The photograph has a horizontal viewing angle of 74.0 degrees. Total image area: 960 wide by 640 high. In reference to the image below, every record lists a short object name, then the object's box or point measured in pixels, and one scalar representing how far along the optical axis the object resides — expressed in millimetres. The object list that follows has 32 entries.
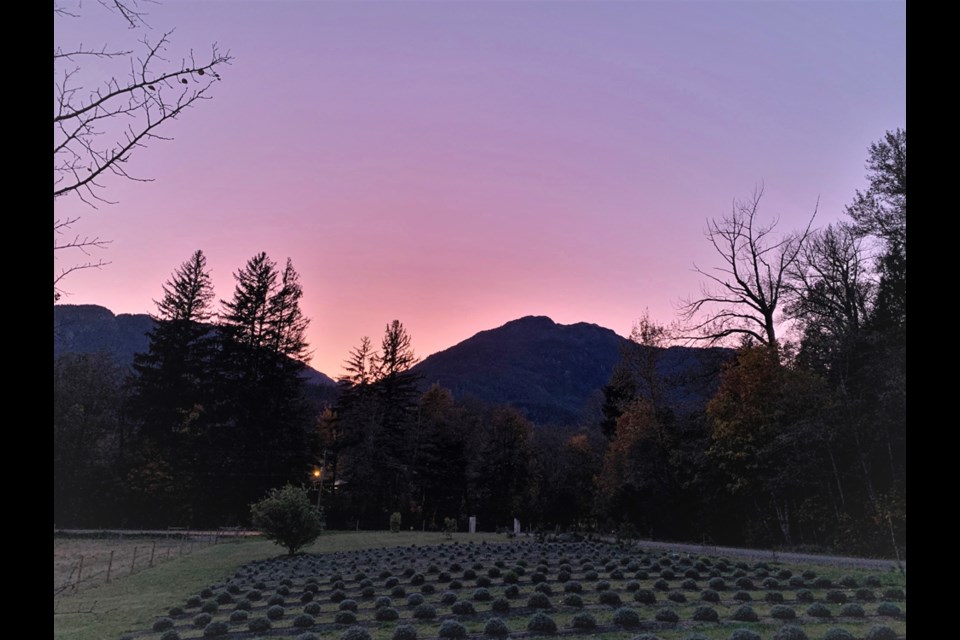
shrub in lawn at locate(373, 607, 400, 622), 12398
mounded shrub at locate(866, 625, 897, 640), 8430
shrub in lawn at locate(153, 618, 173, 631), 12734
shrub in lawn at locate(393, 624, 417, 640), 10352
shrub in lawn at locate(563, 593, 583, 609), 13088
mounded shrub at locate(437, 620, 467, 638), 10469
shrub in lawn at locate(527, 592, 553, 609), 13031
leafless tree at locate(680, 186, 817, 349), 31656
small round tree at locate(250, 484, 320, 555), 27938
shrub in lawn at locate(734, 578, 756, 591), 14633
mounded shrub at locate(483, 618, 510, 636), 10648
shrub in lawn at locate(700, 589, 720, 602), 13096
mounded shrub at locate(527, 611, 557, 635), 10727
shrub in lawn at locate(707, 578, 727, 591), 14812
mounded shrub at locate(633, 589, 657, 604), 13234
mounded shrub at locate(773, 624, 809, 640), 9086
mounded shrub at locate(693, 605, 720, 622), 11174
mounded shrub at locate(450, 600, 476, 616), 12359
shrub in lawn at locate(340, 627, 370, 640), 10312
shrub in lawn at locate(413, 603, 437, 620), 12250
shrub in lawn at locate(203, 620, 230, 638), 11617
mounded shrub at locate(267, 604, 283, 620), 13039
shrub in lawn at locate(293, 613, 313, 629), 11930
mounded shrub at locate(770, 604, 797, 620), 11102
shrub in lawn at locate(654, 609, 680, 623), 11195
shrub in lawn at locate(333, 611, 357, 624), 12250
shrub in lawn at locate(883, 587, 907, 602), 12152
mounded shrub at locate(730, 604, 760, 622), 11086
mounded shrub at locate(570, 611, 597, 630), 10961
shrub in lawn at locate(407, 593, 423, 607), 13719
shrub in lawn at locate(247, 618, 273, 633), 11898
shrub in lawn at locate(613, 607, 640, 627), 11023
